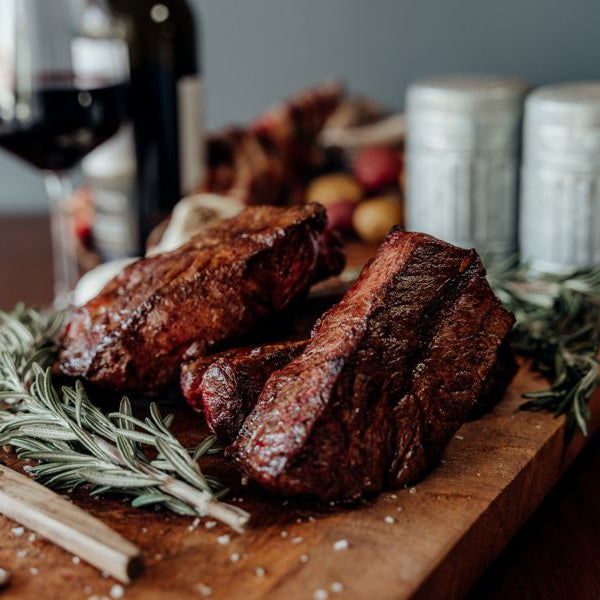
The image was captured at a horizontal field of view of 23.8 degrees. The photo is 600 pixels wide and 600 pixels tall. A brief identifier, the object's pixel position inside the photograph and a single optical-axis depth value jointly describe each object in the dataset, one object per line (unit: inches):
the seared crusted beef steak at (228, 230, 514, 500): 28.9
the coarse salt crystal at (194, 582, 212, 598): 25.5
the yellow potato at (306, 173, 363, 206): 49.0
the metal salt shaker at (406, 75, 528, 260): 43.7
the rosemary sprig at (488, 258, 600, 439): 32.6
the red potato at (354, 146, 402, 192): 49.6
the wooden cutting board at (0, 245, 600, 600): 25.9
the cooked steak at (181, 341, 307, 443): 30.7
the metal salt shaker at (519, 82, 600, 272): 41.2
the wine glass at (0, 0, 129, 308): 42.5
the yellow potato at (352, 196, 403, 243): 47.1
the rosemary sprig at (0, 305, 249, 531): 29.1
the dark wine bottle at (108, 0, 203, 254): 47.8
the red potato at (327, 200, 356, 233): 47.7
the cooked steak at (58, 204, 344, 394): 32.4
